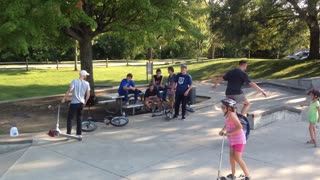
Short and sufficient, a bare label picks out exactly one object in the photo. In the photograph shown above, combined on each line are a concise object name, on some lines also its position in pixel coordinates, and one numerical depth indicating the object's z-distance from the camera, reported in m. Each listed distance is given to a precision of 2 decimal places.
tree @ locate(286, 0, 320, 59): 16.12
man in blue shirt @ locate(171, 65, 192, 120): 7.82
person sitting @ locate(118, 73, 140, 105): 8.69
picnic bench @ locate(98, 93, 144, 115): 8.42
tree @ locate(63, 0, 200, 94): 8.06
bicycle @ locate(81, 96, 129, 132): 6.91
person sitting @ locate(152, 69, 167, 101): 9.33
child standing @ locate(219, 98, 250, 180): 4.10
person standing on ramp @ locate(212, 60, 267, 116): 6.36
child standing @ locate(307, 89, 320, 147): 5.90
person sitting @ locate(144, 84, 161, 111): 8.91
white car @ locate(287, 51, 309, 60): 33.88
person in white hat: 6.26
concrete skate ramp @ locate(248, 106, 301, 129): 7.13
